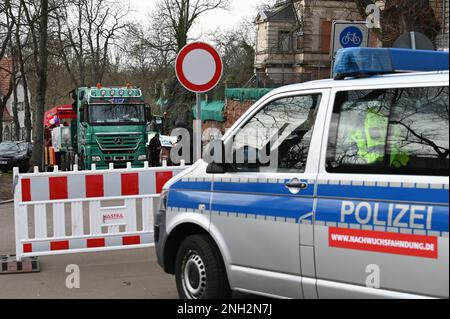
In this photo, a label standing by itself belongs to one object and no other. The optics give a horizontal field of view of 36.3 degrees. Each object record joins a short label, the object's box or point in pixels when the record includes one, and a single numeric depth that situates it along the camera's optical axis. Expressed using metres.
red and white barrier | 8.55
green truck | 26.34
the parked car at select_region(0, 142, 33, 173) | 33.41
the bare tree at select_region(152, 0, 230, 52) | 53.25
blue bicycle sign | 10.32
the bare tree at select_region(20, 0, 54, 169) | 24.41
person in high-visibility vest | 4.58
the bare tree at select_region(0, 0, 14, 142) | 31.41
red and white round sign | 9.10
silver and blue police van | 4.34
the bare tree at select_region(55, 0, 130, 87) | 44.00
